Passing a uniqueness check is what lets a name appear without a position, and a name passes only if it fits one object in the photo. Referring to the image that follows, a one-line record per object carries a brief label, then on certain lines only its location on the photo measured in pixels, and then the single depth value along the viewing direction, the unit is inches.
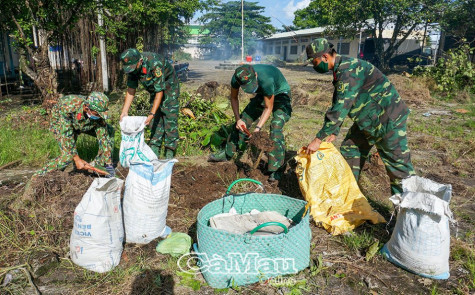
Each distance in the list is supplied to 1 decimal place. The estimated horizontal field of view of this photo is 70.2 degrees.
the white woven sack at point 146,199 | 105.3
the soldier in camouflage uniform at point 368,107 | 119.6
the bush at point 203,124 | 209.4
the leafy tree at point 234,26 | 1646.2
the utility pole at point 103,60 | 419.8
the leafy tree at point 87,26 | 268.5
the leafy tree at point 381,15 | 626.5
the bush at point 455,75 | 428.8
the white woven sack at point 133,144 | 140.5
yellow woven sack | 123.6
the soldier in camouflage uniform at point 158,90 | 157.5
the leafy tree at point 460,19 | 553.6
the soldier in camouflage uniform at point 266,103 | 147.1
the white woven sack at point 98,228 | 95.7
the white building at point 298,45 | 1023.3
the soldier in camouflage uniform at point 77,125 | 135.2
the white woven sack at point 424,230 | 93.0
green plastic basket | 90.1
